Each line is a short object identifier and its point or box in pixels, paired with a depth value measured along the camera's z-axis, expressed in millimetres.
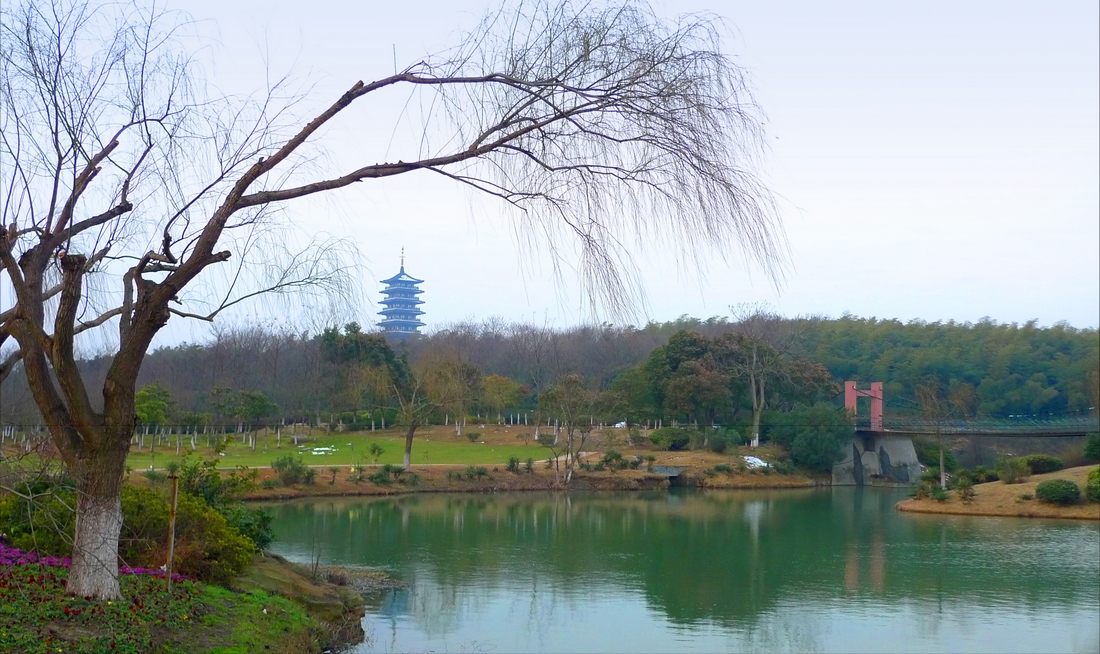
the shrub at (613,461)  29734
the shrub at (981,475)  25664
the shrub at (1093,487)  22562
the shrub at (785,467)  32781
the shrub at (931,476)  27023
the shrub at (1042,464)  26625
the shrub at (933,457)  33750
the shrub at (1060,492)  22625
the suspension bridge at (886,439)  32750
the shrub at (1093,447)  27641
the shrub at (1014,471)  25016
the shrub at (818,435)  33000
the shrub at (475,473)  27016
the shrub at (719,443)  33375
